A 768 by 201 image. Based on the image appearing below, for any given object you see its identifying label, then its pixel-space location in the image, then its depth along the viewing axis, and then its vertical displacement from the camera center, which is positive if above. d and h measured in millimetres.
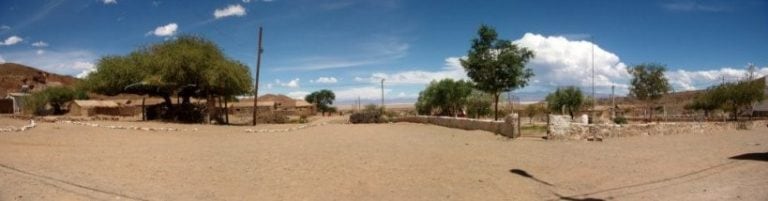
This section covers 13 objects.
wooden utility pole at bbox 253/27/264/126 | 32438 +2601
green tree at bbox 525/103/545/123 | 62975 +979
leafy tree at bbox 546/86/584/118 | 58188 +1921
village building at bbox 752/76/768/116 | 59062 +1276
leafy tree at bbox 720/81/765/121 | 39031 +1753
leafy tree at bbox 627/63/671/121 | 51188 +3284
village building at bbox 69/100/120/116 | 45500 +674
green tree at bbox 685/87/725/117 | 41188 +1451
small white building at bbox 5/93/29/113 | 53481 +1534
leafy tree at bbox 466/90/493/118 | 58750 +1382
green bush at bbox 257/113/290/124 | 42531 -205
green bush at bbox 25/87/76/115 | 49656 +1637
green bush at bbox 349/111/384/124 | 44094 -108
